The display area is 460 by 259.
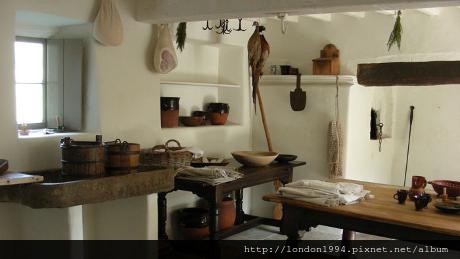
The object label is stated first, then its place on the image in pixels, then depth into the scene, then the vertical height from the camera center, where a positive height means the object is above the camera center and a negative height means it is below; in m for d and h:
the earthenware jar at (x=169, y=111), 4.34 -0.08
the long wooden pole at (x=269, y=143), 5.09 -0.44
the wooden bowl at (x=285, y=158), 4.83 -0.55
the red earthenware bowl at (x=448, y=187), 3.11 -0.54
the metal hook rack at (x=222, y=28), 4.76 +0.79
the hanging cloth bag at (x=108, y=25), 3.39 +0.56
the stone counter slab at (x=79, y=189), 2.50 -0.52
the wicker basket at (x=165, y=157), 3.72 -0.44
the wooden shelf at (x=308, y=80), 4.95 +0.29
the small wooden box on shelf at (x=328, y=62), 5.18 +0.49
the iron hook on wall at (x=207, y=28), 4.55 +0.77
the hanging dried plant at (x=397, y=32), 4.36 +0.71
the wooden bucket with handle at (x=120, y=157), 3.04 -0.37
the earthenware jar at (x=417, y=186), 3.10 -0.54
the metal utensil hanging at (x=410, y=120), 5.57 -0.15
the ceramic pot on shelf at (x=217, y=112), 5.03 -0.09
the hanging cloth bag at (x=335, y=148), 4.96 -0.46
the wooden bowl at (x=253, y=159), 4.46 -0.53
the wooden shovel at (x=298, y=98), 5.23 +0.08
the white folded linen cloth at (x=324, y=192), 2.92 -0.57
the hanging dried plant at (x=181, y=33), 4.38 +0.66
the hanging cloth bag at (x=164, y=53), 3.90 +0.42
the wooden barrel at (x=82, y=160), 2.86 -0.37
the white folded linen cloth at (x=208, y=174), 3.81 -0.60
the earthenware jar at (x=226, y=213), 4.75 -1.14
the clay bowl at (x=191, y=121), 4.71 -0.18
